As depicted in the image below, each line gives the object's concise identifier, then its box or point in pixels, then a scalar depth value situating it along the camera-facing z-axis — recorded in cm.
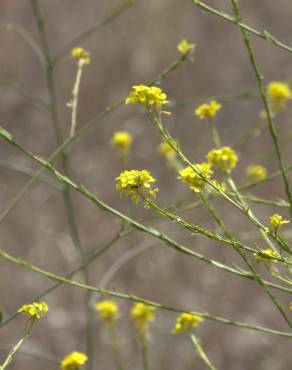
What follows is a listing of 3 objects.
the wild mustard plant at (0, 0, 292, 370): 339
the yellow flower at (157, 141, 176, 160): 670
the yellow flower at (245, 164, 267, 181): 648
